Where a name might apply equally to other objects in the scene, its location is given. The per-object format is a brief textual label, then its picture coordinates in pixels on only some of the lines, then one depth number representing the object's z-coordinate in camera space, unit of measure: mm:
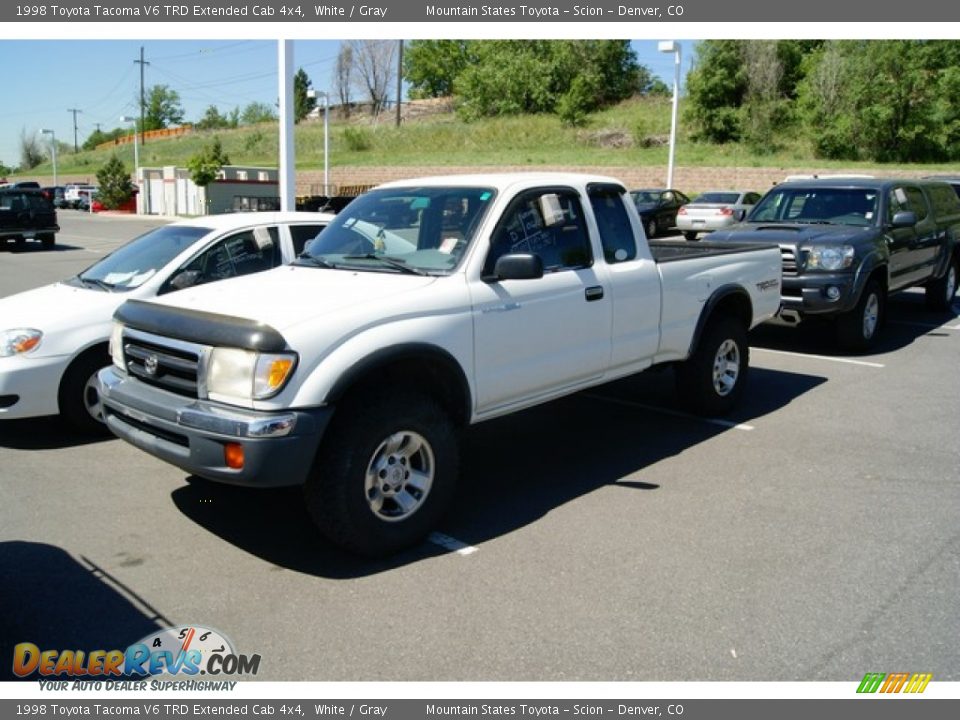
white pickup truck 3996
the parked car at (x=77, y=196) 56097
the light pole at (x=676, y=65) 23766
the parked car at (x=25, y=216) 22719
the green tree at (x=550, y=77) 66938
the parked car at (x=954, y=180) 16994
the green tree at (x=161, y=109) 123875
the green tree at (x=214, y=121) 99412
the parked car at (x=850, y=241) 9203
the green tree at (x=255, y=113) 115938
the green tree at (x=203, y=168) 41656
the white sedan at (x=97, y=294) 6074
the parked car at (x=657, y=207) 26366
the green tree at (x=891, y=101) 39562
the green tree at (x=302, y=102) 92625
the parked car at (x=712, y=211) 24672
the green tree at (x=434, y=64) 94188
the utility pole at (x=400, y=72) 74125
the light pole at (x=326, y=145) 38162
